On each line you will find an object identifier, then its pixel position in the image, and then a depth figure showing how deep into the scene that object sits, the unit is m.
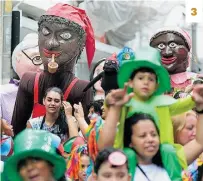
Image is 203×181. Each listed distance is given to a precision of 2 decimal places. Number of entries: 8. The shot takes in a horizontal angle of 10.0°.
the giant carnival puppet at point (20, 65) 9.35
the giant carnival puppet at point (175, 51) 8.77
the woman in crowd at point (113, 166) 5.23
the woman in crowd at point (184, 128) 6.48
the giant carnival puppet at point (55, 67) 8.31
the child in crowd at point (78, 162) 7.17
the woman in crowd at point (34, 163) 5.34
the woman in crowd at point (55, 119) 7.79
